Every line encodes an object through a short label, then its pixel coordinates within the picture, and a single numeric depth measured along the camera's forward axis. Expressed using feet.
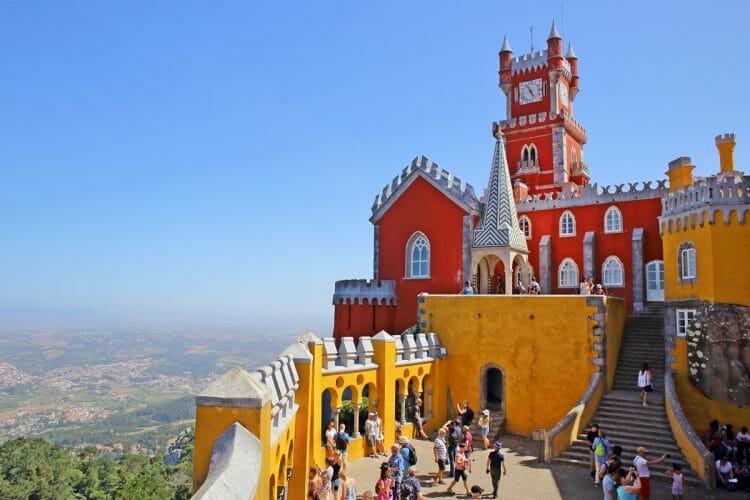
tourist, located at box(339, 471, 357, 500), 34.58
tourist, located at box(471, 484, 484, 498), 32.81
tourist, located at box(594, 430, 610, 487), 43.52
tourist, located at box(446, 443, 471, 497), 41.73
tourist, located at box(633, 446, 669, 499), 39.21
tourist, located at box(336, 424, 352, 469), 44.78
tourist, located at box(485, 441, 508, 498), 40.93
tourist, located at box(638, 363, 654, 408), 56.18
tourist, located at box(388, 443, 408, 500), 36.88
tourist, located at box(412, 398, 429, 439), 57.52
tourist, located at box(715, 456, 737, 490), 43.84
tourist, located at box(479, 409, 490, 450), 54.29
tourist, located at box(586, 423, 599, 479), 45.96
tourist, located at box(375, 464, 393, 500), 34.45
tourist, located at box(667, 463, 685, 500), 39.78
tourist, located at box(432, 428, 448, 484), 44.16
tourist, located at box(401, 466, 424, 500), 35.94
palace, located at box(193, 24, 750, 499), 36.17
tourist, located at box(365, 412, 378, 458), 51.42
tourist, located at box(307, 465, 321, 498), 34.24
